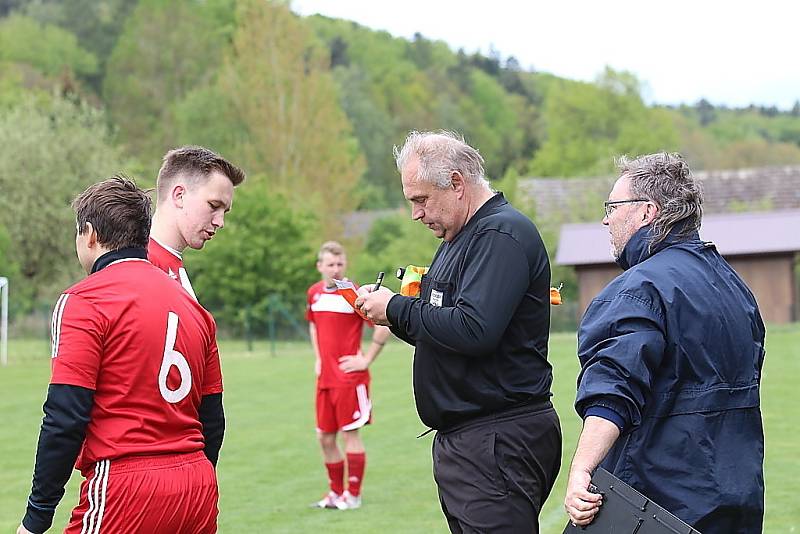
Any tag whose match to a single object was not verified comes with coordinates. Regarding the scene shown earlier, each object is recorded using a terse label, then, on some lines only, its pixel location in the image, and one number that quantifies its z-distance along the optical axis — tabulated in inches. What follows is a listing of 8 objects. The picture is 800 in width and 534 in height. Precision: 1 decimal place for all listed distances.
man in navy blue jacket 158.7
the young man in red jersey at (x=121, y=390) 159.6
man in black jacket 188.4
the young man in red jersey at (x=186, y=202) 193.0
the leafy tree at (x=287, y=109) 2406.5
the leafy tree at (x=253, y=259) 1804.9
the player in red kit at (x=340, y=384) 404.8
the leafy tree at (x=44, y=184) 1552.7
